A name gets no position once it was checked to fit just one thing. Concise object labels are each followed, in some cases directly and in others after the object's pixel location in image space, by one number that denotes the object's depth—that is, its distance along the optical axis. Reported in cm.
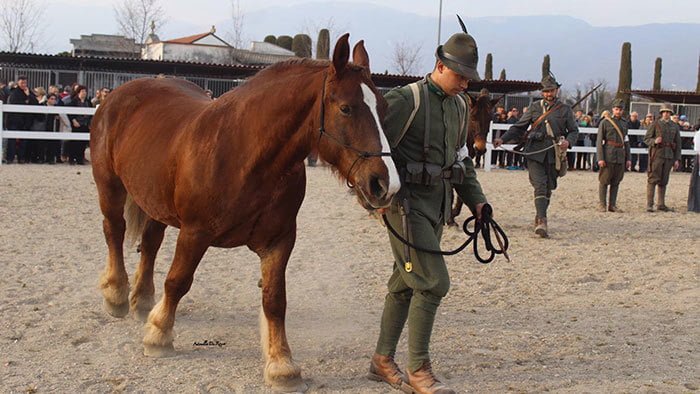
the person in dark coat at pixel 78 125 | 1819
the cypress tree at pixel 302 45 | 3946
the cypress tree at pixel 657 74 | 4638
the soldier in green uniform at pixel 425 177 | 439
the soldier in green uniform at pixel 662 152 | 1429
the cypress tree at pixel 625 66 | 4259
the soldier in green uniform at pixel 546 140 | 1053
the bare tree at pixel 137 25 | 3960
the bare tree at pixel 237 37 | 4644
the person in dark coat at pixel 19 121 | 1777
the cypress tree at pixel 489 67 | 4706
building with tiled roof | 4594
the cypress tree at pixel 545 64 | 5088
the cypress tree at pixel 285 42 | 6056
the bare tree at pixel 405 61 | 4968
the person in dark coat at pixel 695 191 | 1420
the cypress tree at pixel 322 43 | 3453
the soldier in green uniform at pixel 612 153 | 1367
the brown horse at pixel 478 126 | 1093
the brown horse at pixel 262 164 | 404
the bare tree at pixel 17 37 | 4081
